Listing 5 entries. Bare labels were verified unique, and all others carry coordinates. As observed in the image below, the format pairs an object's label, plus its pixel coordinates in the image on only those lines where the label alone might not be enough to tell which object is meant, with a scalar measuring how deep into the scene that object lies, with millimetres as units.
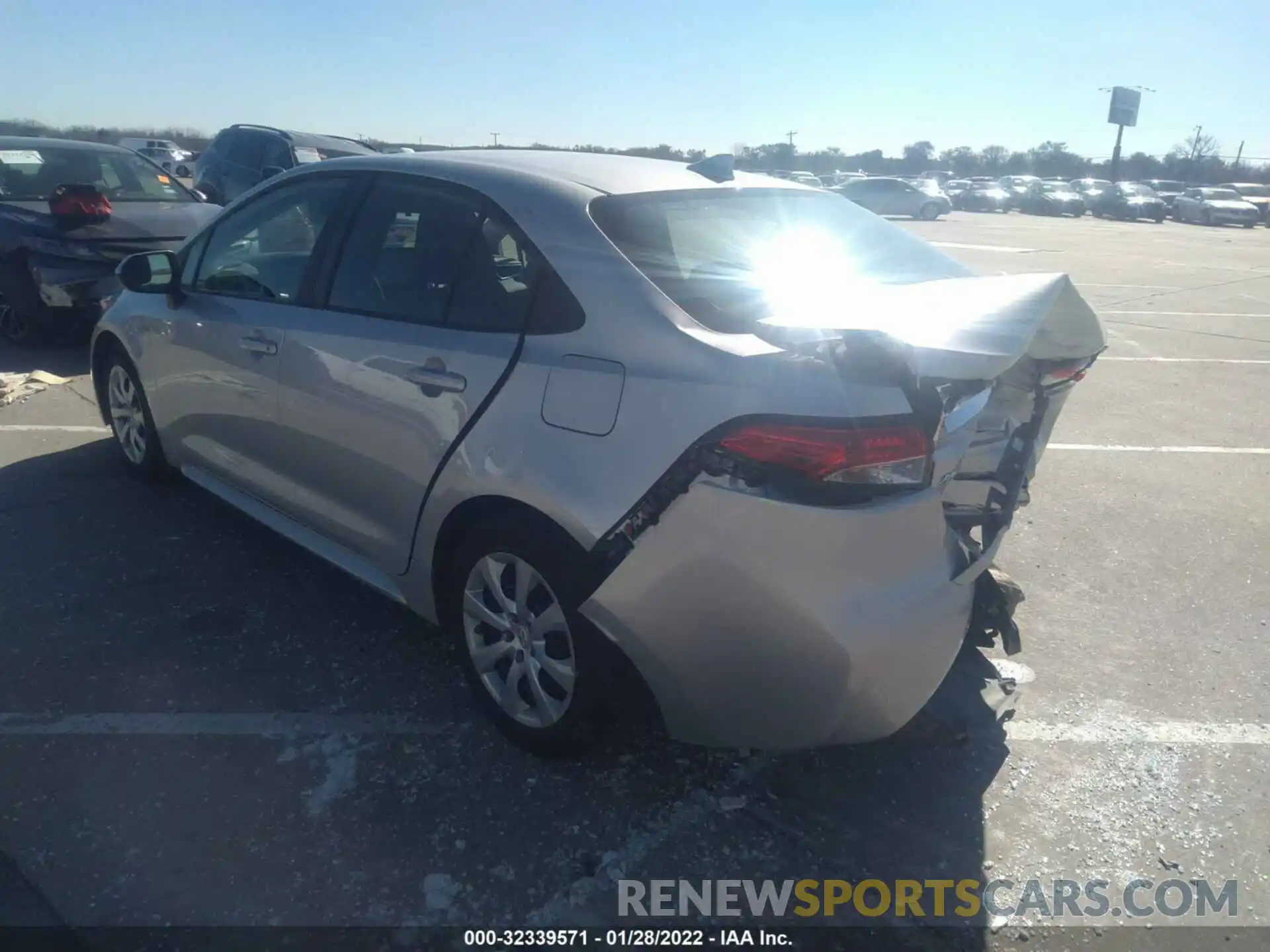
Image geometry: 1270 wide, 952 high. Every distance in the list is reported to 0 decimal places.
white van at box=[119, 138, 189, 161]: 39759
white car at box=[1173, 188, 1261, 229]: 38812
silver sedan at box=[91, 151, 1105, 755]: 2352
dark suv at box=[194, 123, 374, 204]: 13242
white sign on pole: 67938
